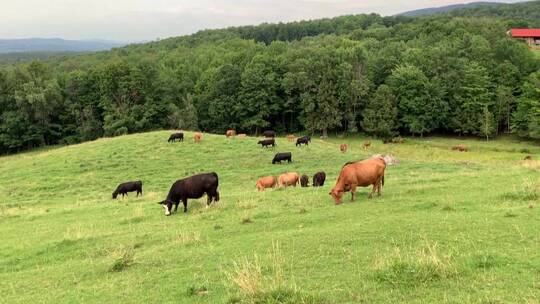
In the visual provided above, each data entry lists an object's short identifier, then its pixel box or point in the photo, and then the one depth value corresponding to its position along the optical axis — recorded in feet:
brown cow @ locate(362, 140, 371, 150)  191.72
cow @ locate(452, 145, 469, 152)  193.77
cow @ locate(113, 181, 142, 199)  95.04
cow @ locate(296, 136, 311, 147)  148.77
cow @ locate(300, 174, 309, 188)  82.62
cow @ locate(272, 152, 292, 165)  123.03
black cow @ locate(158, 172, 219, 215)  60.29
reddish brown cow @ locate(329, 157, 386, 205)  52.80
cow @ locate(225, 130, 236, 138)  162.71
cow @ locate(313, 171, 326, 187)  81.71
